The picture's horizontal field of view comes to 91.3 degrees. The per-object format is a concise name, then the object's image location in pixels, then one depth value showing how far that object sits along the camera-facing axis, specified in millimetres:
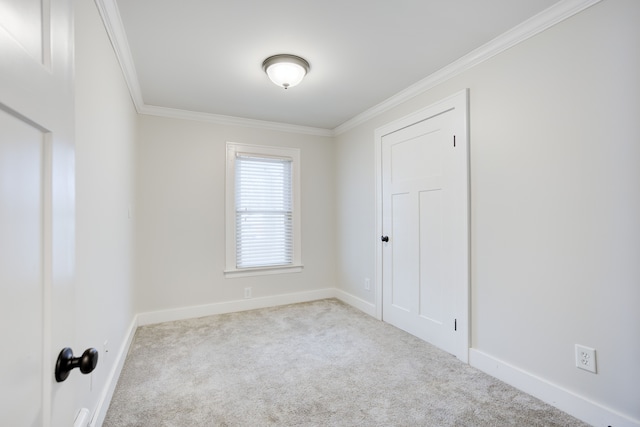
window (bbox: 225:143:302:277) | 3822
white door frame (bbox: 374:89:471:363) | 2420
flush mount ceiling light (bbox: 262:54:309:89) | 2412
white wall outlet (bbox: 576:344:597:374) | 1723
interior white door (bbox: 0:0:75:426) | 520
